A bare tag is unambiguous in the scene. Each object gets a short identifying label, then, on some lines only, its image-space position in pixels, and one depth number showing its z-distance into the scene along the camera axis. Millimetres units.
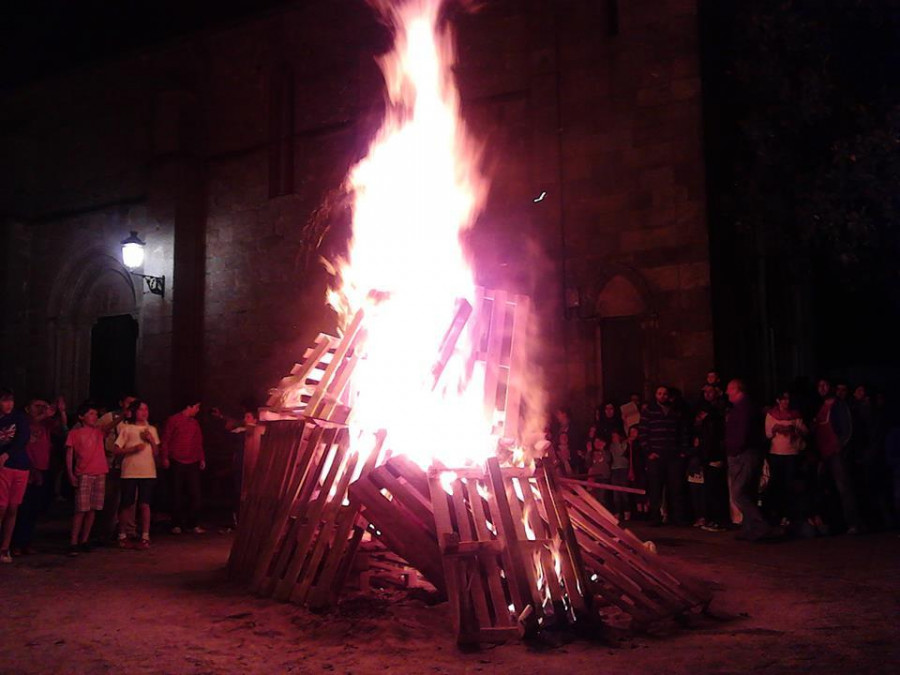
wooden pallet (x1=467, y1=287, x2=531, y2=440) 7031
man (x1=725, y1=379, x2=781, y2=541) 9391
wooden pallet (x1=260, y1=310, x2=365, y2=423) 7234
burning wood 5488
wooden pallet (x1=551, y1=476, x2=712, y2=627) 5703
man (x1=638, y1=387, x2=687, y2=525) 10703
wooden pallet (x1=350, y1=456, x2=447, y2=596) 6043
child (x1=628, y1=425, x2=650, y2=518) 11320
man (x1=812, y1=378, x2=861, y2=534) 9570
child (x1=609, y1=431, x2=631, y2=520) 11656
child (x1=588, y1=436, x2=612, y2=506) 11586
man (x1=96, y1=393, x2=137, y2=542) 10008
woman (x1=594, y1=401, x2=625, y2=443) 11859
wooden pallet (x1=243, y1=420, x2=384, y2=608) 6160
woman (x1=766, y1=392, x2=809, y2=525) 9711
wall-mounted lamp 15930
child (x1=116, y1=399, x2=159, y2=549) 9742
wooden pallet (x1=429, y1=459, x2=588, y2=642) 5270
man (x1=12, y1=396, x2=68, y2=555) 9180
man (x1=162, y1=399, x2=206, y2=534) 10852
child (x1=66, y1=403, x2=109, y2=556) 9445
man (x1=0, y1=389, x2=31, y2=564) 8375
